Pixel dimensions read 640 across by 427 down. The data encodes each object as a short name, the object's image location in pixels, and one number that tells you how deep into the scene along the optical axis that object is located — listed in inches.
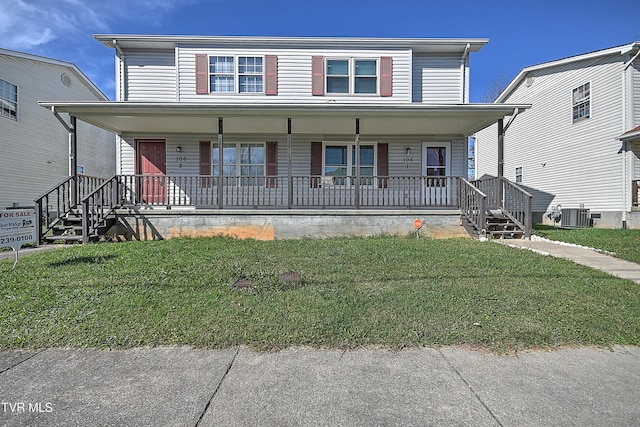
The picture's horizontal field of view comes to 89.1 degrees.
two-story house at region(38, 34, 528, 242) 434.0
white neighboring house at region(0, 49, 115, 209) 508.1
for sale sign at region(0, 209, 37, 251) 222.4
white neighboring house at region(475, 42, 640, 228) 439.2
